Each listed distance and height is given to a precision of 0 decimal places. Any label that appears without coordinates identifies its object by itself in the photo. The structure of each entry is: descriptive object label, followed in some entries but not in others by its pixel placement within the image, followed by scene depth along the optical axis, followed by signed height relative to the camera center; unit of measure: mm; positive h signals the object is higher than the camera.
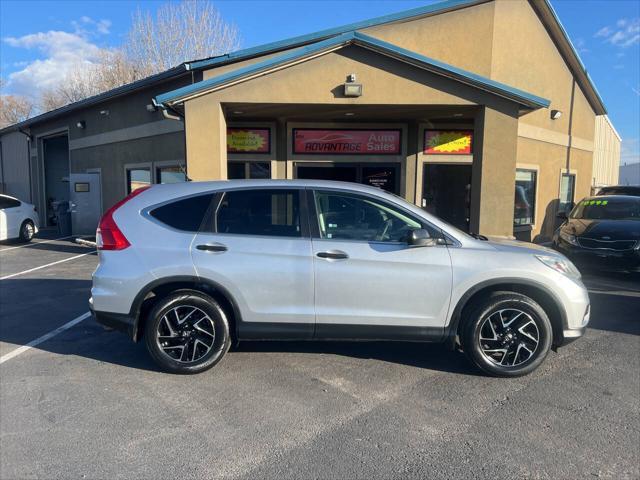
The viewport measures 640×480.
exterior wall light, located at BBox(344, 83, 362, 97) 8867 +2120
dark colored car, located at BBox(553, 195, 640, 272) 8305 -573
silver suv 4125 -704
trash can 15852 -647
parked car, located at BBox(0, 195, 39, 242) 13539 -669
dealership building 8898 +1940
